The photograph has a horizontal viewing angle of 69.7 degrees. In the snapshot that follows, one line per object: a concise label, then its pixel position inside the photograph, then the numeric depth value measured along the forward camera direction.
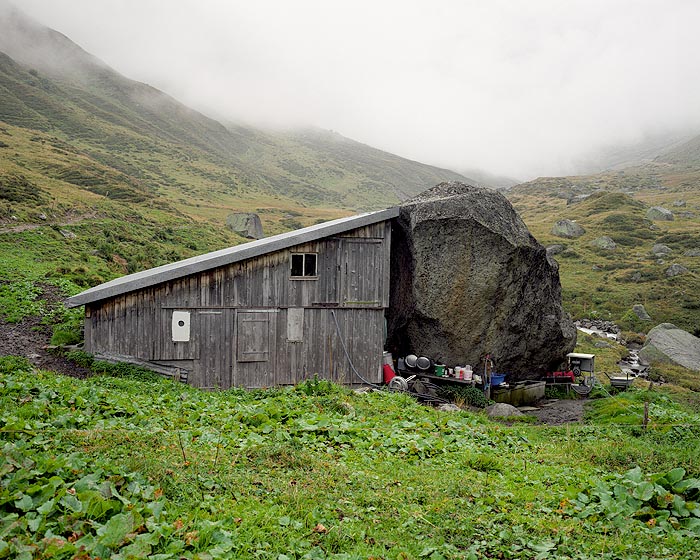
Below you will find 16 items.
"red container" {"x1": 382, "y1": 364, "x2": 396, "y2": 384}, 22.17
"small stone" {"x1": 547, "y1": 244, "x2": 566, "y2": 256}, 71.06
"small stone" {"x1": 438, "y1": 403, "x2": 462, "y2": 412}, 18.20
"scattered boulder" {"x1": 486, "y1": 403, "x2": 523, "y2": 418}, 19.43
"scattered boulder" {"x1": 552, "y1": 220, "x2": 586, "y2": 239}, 79.06
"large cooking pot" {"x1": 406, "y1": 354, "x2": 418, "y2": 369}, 22.89
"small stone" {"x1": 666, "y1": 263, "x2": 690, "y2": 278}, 57.11
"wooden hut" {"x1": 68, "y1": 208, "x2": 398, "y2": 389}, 18.31
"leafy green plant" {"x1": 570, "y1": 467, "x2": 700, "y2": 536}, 7.79
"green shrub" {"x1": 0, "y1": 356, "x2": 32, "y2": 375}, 14.63
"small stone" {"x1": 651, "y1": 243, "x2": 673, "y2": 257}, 66.44
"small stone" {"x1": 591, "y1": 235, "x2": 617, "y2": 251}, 71.62
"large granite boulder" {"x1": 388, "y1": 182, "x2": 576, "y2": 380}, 21.97
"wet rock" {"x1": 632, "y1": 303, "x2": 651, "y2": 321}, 46.54
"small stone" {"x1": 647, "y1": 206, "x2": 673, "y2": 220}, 87.56
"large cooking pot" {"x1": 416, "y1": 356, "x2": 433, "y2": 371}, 22.77
